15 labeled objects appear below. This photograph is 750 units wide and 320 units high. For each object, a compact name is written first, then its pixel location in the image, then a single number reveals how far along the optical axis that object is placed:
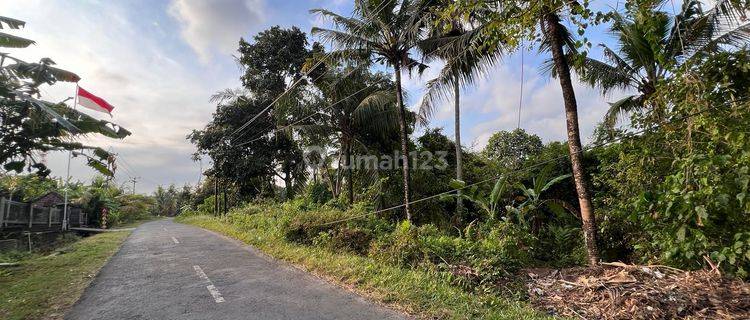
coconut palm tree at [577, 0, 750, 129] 7.19
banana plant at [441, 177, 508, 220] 9.47
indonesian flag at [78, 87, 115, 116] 11.79
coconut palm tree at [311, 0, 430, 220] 10.09
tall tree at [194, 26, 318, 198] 20.42
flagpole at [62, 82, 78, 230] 19.36
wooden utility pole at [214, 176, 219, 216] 29.44
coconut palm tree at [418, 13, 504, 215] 9.40
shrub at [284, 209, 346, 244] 10.05
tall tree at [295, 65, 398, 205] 14.28
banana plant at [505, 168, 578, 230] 8.94
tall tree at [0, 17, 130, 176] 8.49
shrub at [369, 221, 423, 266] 6.79
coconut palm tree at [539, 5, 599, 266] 6.21
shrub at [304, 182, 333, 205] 18.36
